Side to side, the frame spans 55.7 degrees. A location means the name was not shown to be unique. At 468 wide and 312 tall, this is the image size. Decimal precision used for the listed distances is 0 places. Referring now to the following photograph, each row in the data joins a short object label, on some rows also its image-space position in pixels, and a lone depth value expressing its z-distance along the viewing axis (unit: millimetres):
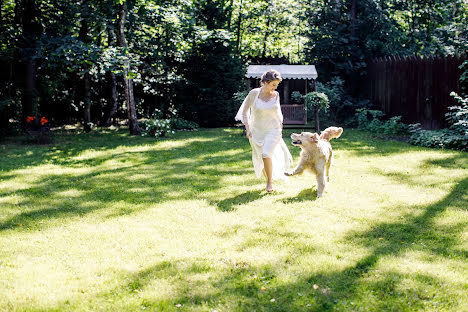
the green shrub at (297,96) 14759
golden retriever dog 6969
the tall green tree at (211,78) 17516
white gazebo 14773
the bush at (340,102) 16756
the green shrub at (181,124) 17073
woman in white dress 7287
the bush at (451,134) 11305
